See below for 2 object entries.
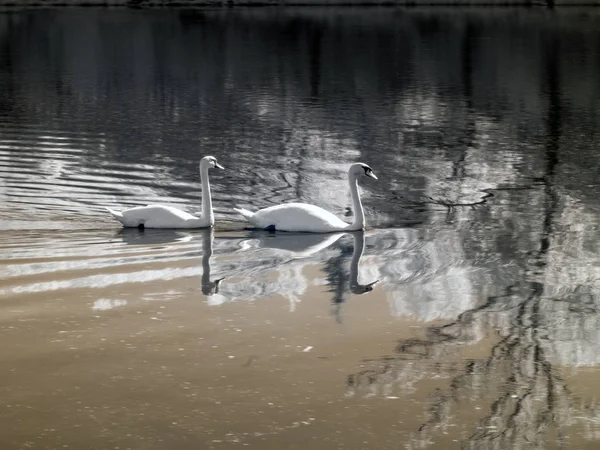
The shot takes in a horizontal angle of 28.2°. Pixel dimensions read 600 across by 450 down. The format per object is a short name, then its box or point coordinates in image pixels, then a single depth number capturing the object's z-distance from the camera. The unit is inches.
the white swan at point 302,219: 498.6
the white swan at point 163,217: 499.8
